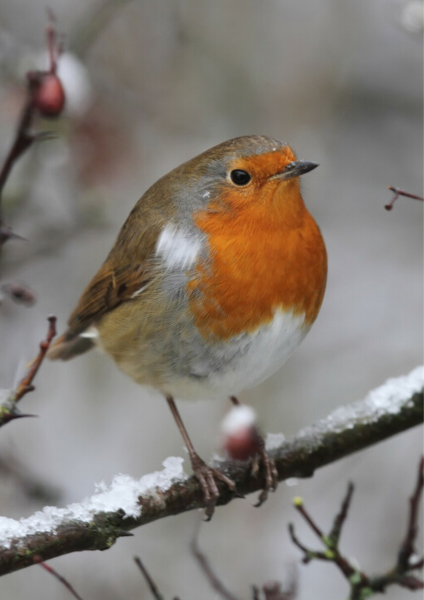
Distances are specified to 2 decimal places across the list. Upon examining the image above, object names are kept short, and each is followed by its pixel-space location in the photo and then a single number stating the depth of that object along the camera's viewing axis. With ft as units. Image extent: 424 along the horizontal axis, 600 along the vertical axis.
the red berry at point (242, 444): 18.74
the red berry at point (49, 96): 16.57
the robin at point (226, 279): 17.99
